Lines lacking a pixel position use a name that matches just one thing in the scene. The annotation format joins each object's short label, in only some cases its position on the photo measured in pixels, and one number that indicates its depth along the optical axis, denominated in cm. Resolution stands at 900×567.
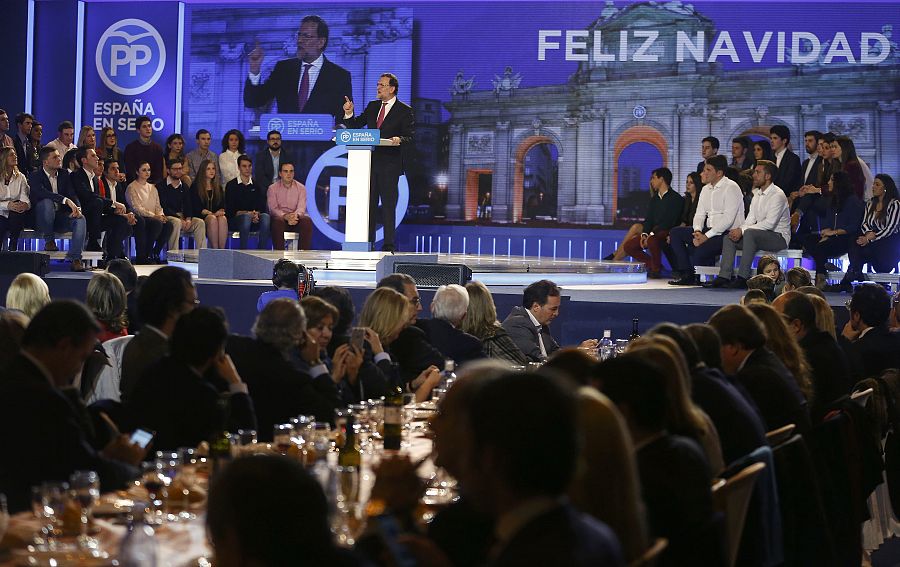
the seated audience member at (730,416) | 657
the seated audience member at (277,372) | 795
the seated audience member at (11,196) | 2092
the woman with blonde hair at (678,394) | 554
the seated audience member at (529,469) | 329
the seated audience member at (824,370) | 925
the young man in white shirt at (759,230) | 2075
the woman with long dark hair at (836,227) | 2077
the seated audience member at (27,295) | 952
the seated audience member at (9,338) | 693
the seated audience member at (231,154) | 2602
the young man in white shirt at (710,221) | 2155
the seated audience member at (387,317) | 998
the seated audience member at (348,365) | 874
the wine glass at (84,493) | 464
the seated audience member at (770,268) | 1614
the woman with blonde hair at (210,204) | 2469
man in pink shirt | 2591
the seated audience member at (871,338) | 1062
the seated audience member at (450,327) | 1093
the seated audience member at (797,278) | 1418
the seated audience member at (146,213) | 2314
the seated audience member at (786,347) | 864
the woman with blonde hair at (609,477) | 417
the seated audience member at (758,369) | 784
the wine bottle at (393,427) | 693
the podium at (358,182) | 1964
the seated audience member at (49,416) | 545
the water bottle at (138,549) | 351
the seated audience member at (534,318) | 1212
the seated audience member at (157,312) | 776
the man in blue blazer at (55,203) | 2125
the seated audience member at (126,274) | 1230
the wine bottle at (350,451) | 653
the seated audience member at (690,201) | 2341
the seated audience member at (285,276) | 1327
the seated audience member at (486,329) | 1148
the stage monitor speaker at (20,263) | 1856
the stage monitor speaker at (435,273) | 1714
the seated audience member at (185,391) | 664
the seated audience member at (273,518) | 322
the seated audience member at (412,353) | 1025
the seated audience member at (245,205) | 2517
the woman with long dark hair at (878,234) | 2059
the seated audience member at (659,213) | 2347
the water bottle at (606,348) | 1069
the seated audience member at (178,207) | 2416
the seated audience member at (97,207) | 2186
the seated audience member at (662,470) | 493
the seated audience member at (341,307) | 1017
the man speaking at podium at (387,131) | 1991
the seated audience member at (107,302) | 1003
